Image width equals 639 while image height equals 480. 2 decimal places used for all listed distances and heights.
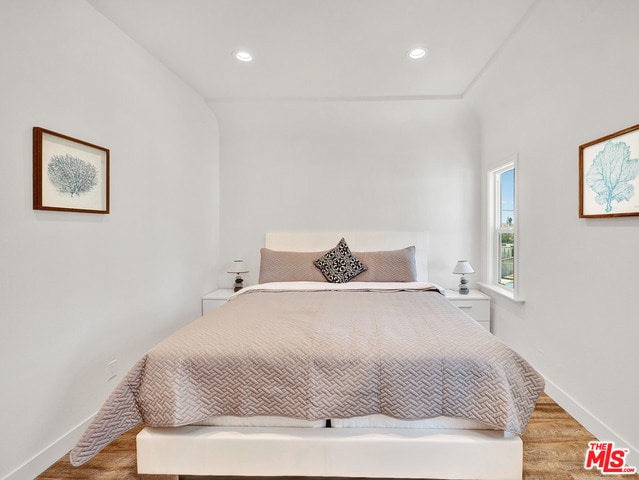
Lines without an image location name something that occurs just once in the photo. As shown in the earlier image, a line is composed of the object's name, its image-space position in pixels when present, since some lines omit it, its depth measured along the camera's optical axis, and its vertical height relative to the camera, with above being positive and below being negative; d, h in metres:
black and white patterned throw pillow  3.33 -0.28
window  3.42 +0.09
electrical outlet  2.28 -0.87
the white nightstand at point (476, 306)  3.40 -0.67
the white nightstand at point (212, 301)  3.53 -0.65
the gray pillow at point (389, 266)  3.29 -0.28
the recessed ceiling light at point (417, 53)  2.61 +1.39
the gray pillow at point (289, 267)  3.36 -0.30
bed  1.51 -0.74
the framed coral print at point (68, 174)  1.77 +0.35
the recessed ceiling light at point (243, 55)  2.68 +1.40
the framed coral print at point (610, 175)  1.78 +0.34
